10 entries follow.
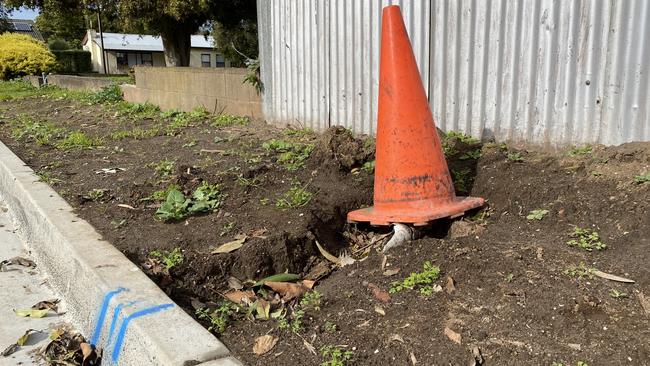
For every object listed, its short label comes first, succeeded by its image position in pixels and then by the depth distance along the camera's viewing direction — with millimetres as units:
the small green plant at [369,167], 4359
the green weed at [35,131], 7316
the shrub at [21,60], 21328
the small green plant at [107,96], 11672
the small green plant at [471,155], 4402
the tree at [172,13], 16047
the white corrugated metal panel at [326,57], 5688
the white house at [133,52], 54009
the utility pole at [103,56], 42300
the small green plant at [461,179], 3930
